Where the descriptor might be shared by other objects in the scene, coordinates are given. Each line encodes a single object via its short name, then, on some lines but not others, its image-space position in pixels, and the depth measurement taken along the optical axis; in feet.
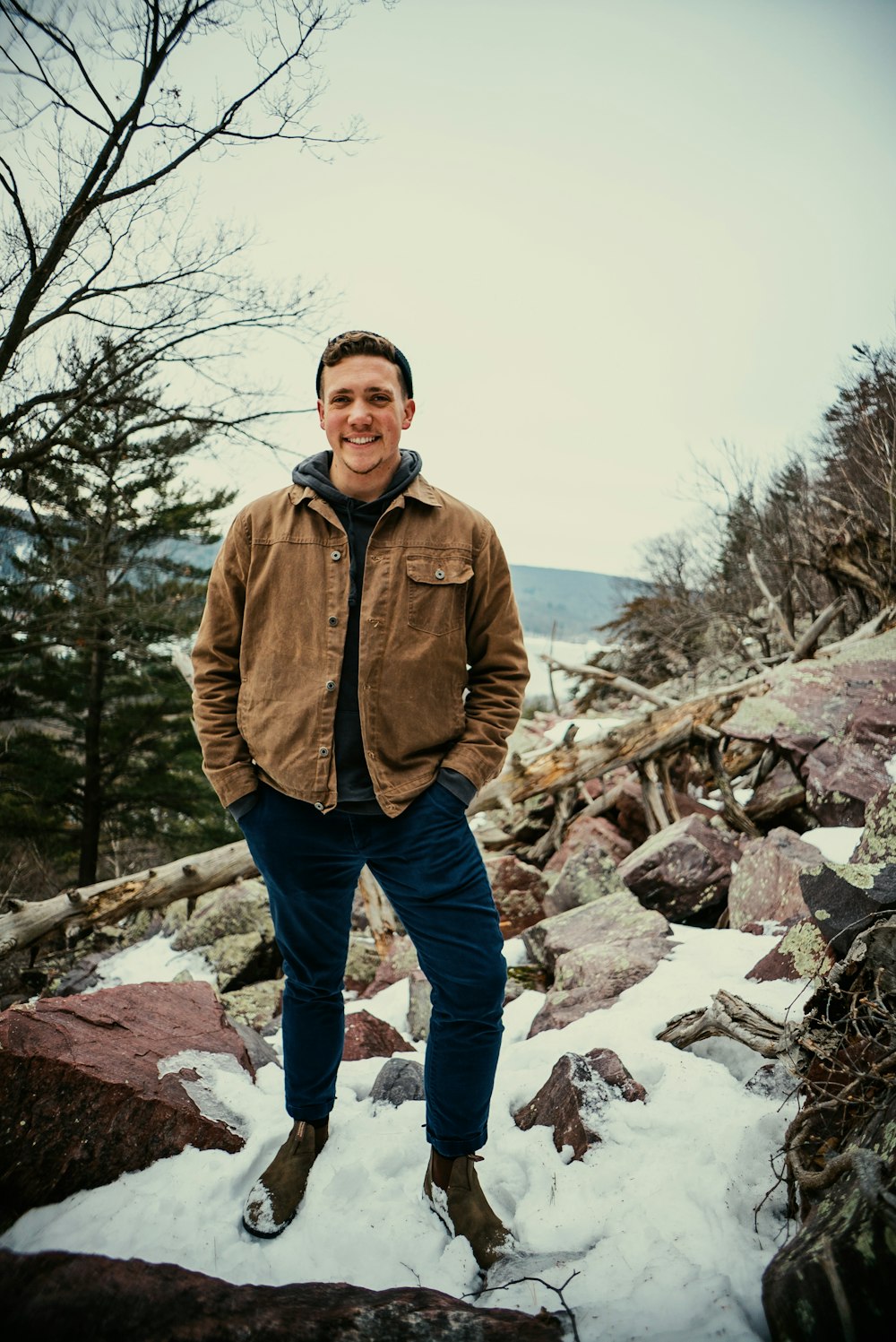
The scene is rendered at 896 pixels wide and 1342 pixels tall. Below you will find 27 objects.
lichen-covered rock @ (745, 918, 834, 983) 9.34
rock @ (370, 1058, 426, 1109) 8.77
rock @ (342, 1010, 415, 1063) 10.65
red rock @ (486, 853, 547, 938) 17.83
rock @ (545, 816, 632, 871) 21.15
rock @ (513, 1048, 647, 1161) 7.45
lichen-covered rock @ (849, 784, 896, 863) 8.16
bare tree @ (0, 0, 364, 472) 23.52
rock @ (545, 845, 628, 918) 16.08
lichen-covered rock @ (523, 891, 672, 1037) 11.03
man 6.77
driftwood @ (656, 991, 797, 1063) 7.88
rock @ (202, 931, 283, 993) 18.66
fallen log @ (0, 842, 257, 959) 17.43
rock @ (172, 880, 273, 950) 20.63
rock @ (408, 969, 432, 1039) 12.07
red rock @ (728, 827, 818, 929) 12.82
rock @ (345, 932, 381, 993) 17.29
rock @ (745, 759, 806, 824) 19.07
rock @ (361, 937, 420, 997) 15.65
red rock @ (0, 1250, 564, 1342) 4.14
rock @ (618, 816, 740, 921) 15.33
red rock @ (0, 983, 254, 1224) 6.75
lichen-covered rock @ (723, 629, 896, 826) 17.62
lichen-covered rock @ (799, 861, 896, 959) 7.33
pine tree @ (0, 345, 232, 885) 34.04
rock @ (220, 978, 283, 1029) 15.38
